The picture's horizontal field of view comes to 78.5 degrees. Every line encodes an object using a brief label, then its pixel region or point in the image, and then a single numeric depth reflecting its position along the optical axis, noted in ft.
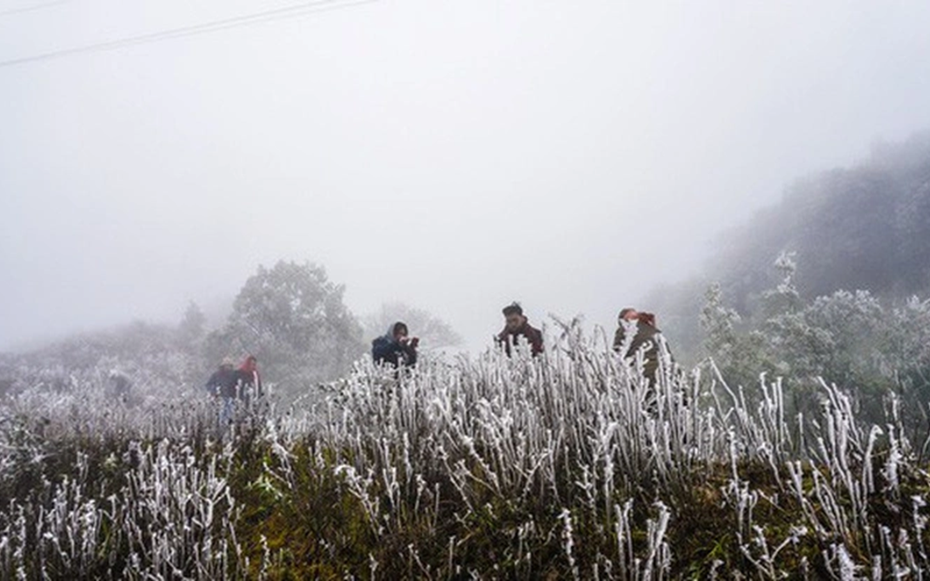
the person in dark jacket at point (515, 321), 19.82
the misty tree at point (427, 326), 112.88
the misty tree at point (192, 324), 110.01
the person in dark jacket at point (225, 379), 35.37
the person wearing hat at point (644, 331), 17.17
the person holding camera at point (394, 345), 22.15
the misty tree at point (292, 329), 78.64
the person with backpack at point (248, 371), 33.73
